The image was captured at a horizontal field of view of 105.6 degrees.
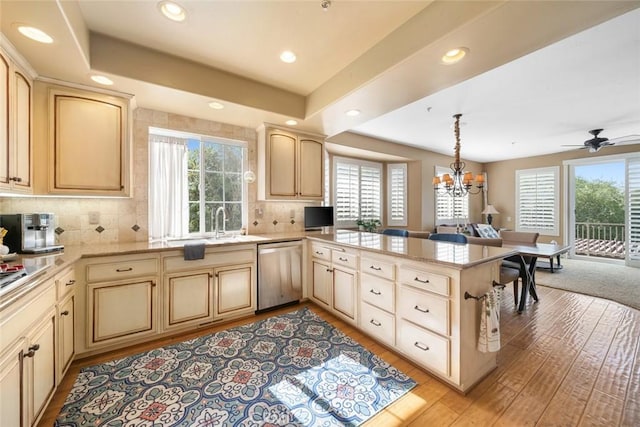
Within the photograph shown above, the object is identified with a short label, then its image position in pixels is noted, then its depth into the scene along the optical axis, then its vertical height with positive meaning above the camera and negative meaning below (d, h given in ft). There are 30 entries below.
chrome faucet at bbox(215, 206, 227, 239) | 10.15 -0.30
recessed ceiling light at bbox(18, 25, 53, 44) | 4.92 +3.73
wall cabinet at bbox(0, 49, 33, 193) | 5.25 +1.98
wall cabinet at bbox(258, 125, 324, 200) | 10.91 +2.25
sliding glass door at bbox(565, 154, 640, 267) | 17.25 +0.34
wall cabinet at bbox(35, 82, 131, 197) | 6.70 +2.11
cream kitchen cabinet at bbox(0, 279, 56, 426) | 3.55 -2.44
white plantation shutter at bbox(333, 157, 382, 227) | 16.76 +1.60
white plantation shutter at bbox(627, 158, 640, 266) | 17.03 +0.08
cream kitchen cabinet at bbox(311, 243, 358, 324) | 8.42 -2.58
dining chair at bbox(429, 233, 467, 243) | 10.16 -1.09
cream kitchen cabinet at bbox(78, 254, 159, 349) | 6.77 -2.55
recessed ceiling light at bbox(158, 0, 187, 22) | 5.43 +4.67
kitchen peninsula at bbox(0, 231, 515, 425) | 4.71 -2.31
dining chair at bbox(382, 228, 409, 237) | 12.14 -1.04
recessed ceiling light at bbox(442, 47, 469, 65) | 5.53 +3.71
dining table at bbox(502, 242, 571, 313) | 10.23 -2.36
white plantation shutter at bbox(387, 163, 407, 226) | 19.60 +1.48
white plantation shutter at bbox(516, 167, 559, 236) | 20.97 +1.06
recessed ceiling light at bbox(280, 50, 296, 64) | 7.29 +4.77
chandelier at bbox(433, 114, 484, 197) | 12.81 +2.08
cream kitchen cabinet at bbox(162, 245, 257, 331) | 7.91 -2.63
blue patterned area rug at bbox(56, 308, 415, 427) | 4.96 -4.16
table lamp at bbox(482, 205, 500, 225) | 21.75 +0.19
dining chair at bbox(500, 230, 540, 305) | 10.46 -2.04
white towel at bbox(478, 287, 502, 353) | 5.70 -2.75
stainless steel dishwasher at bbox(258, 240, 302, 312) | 9.70 -2.56
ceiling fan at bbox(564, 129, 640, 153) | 14.05 +4.11
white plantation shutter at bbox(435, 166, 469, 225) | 21.31 +0.39
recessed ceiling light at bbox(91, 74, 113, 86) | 6.77 +3.77
